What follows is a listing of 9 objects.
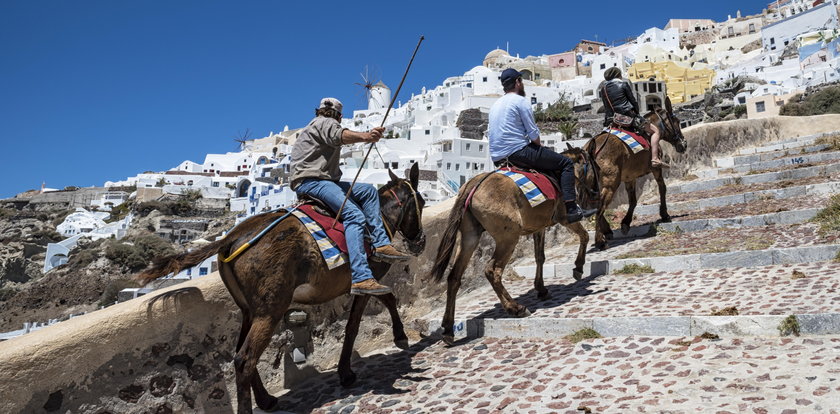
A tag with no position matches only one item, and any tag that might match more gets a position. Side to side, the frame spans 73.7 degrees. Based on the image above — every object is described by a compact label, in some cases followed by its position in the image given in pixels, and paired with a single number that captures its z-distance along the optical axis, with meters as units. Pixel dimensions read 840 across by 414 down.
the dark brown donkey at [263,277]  4.06
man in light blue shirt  6.30
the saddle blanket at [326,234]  4.50
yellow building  77.62
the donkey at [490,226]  5.75
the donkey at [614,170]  8.59
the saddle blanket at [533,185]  5.91
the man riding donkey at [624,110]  9.29
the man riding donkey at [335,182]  4.68
